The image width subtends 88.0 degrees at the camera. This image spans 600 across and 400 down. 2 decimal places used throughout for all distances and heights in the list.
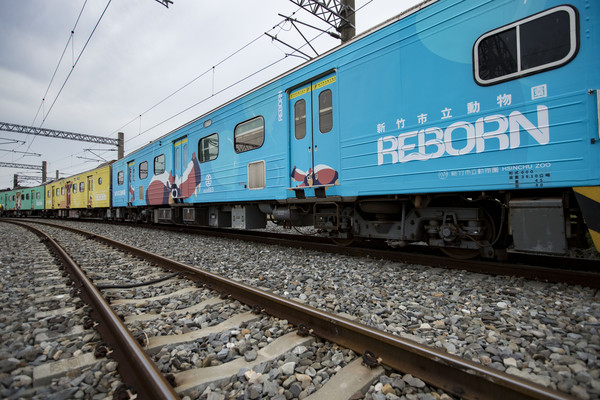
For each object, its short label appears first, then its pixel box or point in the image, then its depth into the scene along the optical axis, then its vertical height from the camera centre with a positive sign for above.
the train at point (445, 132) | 3.03 +0.94
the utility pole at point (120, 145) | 29.98 +6.50
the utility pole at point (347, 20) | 9.06 +5.53
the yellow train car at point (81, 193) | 16.62 +1.27
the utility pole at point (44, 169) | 47.81 +6.83
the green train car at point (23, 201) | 27.77 +1.36
